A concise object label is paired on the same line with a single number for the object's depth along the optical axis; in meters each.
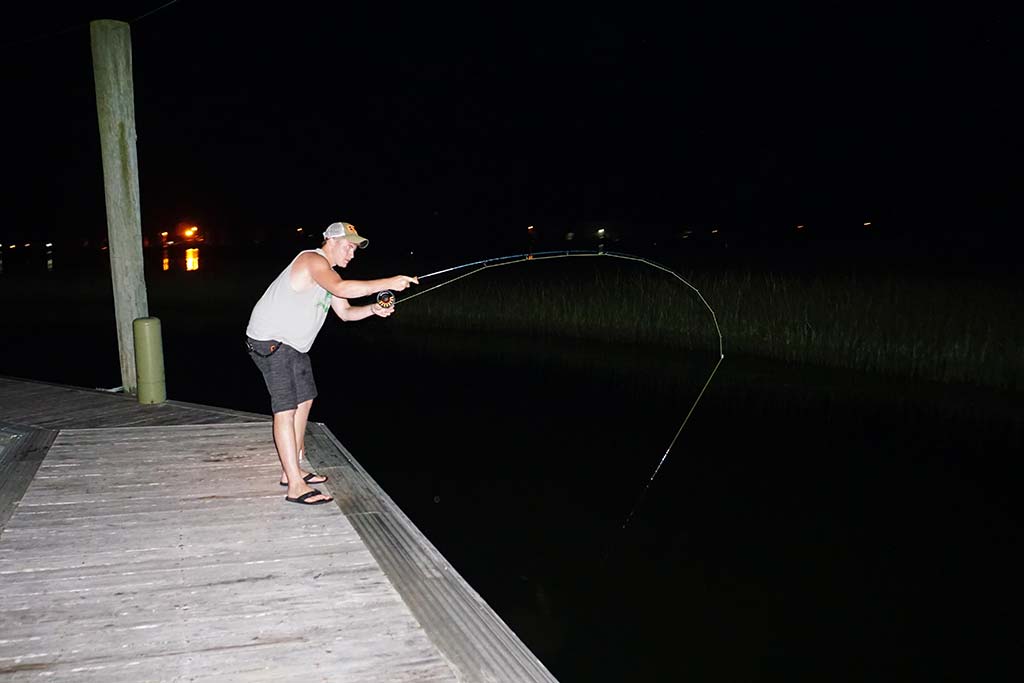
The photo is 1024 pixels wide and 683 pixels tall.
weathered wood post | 6.79
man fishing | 4.09
